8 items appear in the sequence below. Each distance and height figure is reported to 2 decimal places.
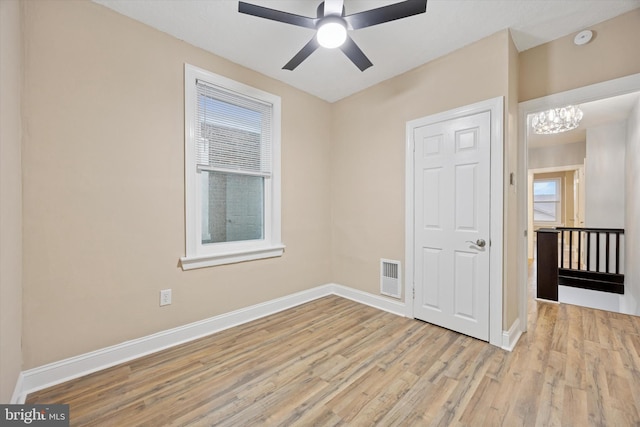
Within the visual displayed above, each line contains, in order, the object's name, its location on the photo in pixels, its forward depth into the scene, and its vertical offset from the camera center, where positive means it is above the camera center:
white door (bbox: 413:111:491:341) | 2.44 -0.10
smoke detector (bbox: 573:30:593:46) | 2.20 +1.52
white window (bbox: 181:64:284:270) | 2.50 +0.43
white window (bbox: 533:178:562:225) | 7.75 +0.39
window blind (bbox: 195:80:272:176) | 2.60 +0.87
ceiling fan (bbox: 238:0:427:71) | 1.66 +1.33
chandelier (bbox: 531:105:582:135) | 3.76 +1.40
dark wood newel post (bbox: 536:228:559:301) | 3.56 -0.73
